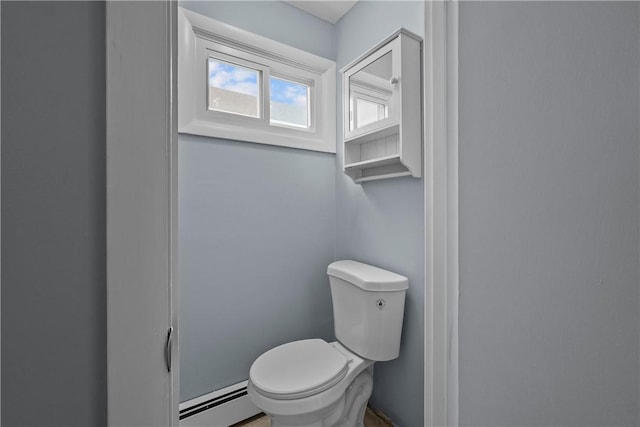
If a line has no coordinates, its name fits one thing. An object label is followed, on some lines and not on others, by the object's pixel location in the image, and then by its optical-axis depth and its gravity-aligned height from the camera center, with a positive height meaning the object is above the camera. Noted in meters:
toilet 1.10 -0.62
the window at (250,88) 1.40 +0.70
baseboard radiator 1.37 -0.91
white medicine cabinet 1.22 +0.48
